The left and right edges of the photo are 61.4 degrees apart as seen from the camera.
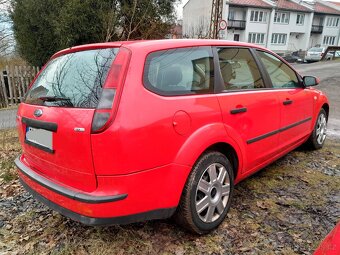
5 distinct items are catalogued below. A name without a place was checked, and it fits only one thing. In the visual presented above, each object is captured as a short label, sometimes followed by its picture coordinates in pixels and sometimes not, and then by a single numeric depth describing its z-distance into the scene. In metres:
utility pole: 14.64
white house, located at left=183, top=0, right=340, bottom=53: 40.44
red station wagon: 1.96
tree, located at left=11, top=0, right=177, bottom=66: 11.09
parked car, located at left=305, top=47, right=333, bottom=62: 30.40
